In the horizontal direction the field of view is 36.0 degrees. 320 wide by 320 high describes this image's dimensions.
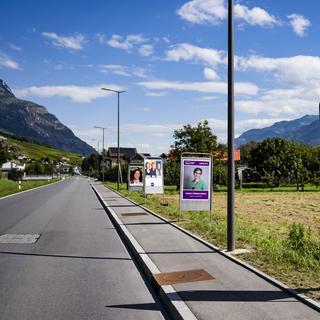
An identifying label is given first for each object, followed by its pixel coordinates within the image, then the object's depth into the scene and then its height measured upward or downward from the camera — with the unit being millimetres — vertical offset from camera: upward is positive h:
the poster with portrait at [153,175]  24234 -55
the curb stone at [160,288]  5961 -1650
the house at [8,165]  181250 +2944
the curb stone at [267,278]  6008 -1552
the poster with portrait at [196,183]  15836 -285
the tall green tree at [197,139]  59938 +4313
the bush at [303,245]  9383 -1495
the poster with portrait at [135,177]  33281 -217
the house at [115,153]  161375 +7168
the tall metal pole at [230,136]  10140 +812
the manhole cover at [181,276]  7512 -1624
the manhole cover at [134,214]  19122 -1590
